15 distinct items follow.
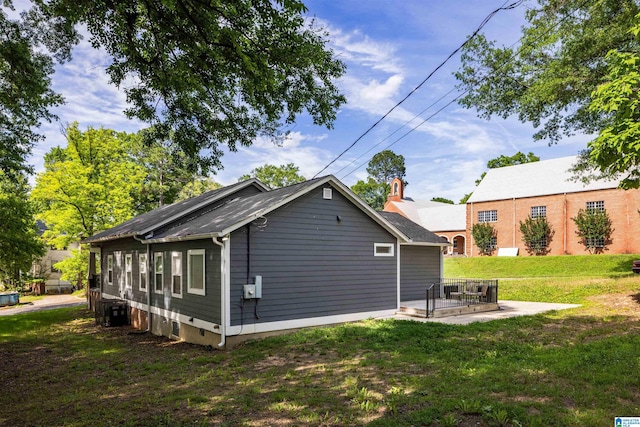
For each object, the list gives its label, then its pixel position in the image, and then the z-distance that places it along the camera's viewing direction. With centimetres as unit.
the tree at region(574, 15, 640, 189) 957
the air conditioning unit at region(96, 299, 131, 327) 1487
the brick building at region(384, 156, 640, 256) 2925
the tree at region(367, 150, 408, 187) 7794
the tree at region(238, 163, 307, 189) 4519
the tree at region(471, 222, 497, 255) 3678
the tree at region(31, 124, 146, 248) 2355
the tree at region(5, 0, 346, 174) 590
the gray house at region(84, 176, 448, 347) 1004
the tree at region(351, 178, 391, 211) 6831
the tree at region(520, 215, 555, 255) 3331
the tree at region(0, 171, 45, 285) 1531
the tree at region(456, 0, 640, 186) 1549
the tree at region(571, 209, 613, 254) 3002
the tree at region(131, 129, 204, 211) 3556
